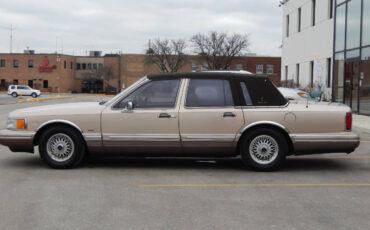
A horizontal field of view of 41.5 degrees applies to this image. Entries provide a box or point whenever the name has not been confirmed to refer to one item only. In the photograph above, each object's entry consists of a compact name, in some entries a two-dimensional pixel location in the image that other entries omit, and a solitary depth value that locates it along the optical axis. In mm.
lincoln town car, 8188
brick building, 86438
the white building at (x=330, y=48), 22891
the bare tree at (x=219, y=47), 67125
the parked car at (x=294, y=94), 18208
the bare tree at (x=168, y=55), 77250
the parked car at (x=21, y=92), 61125
